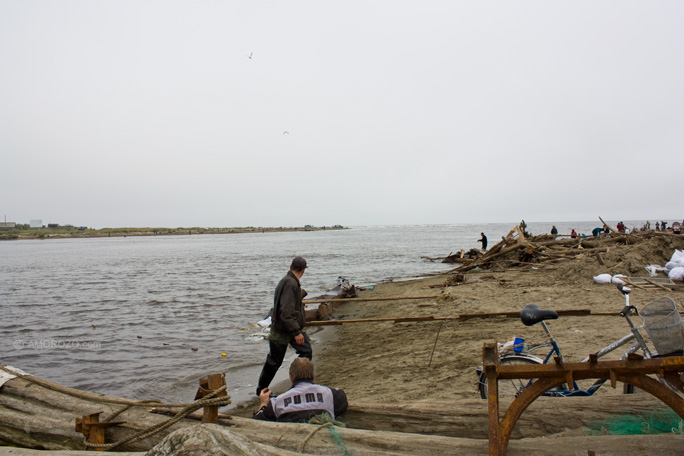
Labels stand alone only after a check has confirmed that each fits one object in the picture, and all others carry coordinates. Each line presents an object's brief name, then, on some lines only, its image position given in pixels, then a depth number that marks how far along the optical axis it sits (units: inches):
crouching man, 126.2
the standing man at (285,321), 197.6
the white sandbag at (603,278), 415.2
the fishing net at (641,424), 101.0
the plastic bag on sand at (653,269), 456.8
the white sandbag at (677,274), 408.6
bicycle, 94.9
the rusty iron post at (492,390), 88.4
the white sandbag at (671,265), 445.1
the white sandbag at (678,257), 453.2
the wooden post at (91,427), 118.8
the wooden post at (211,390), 111.2
